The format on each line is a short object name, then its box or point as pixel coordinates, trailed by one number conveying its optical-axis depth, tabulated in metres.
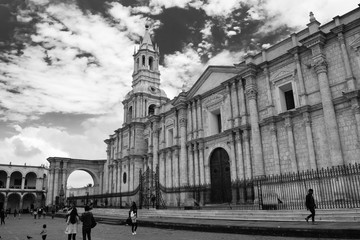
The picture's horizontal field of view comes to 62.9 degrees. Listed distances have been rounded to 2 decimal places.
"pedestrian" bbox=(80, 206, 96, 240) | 7.85
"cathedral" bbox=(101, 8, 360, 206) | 14.79
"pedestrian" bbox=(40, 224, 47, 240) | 8.72
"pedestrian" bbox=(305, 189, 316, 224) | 9.84
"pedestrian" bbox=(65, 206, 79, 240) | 7.99
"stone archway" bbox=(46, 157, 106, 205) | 37.75
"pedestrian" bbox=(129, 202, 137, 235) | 10.96
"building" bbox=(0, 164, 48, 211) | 46.22
